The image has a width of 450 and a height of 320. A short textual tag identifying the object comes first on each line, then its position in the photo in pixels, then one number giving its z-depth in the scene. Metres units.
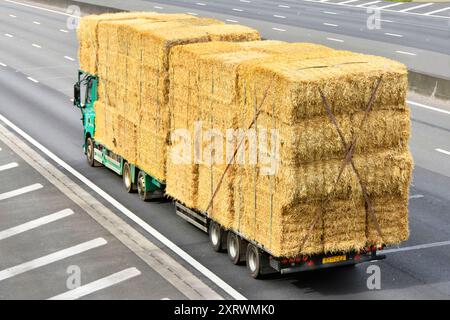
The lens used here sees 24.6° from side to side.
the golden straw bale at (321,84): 17.77
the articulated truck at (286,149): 18.12
